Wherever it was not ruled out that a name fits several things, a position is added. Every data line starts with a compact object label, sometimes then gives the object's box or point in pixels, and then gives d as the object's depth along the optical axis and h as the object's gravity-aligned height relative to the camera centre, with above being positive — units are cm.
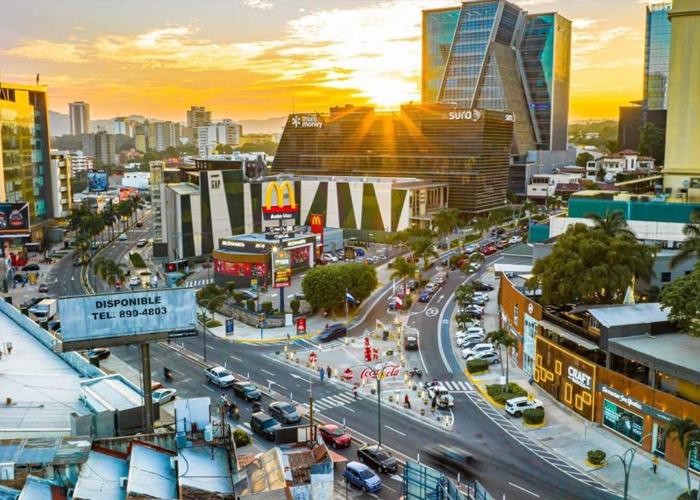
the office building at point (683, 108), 8988 +796
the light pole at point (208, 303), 8138 -1660
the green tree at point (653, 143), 16488 +568
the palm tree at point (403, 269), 9162 -1403
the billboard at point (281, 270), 8100 -1248
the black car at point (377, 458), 4172 -1826
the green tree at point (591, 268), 5709 -868
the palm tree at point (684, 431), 3678 -1459
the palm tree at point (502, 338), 5828 -1484
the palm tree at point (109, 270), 9950 -1562
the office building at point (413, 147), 16450 +490
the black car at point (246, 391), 5503 -1843
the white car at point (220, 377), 5844 -1837
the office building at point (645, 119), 18131 +1308
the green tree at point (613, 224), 6444 -551
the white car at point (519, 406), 5066 -1788
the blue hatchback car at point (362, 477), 3916 -1816
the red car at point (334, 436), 4556 -1833
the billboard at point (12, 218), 10306 -813
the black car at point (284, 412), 5006 -1842
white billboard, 3653 -834
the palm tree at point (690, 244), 6172 -712
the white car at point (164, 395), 5312 -1819
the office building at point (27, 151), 12962 +273
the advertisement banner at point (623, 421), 4481 -1724
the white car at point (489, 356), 6419 -1803
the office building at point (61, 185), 15150 -454
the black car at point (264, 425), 4759 -1845
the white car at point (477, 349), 6562 -1775
